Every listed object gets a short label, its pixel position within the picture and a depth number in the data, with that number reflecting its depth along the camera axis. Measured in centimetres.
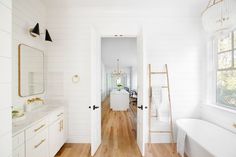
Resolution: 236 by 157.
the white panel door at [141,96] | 230
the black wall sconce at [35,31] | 224
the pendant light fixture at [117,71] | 955
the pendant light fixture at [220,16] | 120
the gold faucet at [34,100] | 217
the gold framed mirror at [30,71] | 205
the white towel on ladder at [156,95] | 279
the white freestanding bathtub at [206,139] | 183
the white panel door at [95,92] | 234
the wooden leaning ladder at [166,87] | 273
